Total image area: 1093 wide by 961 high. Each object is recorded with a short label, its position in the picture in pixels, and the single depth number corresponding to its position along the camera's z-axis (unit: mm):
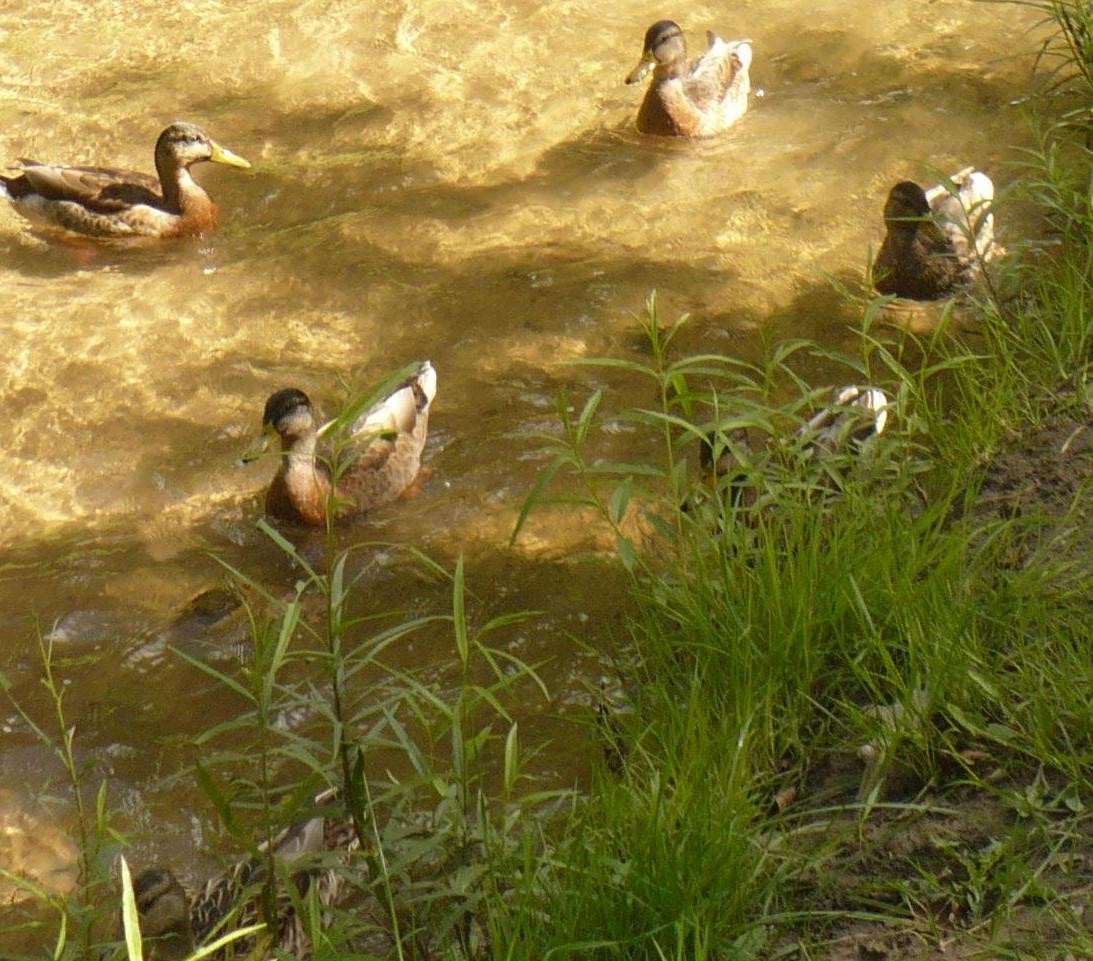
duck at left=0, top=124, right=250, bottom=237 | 15117
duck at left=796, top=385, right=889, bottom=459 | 9312
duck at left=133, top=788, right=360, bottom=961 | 7895
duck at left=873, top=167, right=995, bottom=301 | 13406
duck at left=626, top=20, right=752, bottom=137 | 16031
